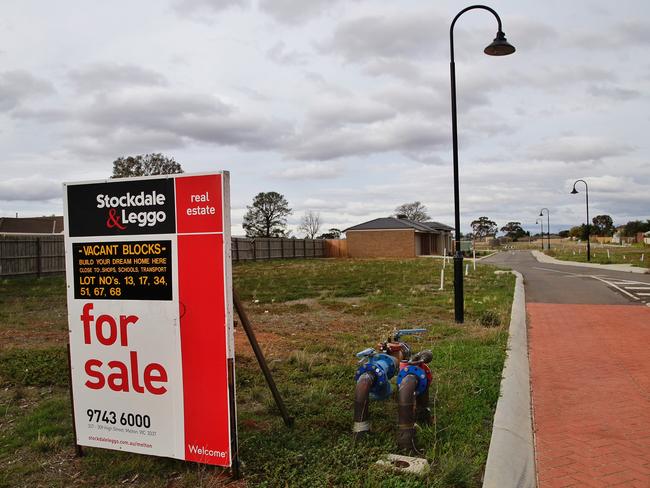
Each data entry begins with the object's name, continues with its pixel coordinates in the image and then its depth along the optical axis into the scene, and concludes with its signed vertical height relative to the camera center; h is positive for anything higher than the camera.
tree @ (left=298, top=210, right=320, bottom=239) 89.94 +2.46
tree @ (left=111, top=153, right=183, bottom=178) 48.16 +7.62
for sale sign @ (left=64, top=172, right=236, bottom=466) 3.93 -0.47
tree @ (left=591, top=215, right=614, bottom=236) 134.89 +3.63
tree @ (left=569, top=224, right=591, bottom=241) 120.40 +2.01
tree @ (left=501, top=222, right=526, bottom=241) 161.12 +3.64
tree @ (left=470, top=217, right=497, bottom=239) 147.25 +4.24
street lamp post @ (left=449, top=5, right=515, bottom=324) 10.35 +2.28
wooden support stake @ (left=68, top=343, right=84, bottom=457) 4.32 -1.50
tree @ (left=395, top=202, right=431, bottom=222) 104.00 +6.31
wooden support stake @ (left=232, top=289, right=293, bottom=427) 4.29 -0.90
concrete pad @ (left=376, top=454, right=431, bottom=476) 3.85 -1.56
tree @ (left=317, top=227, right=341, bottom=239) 86.25 +2.04
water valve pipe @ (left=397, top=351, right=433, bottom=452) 4.25 -1.21
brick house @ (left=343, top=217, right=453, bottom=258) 54.91 +0.72
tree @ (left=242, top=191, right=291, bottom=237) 74.94 +4.43
